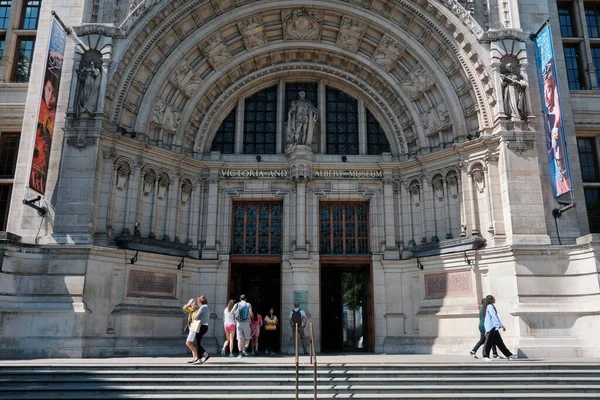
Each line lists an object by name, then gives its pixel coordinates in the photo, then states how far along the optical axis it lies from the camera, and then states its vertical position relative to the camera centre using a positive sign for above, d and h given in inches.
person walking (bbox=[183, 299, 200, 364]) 498.9 -5.6
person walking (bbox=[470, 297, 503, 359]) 538.6 -22.0
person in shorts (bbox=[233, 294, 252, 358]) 591.2 -6.8
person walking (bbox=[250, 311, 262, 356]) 652.7 -15.2
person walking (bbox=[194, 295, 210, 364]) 502.6 -4.0
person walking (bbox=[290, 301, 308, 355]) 617.6 -0.9
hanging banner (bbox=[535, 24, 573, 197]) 613.0 +245.2
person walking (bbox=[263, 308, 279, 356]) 656.4 -24.8
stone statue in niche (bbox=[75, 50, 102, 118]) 644.1 +301.3
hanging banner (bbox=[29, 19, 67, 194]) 600.1 +252.2
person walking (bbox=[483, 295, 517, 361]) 525.7 -14.1
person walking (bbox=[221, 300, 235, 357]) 598.9 -10.4
